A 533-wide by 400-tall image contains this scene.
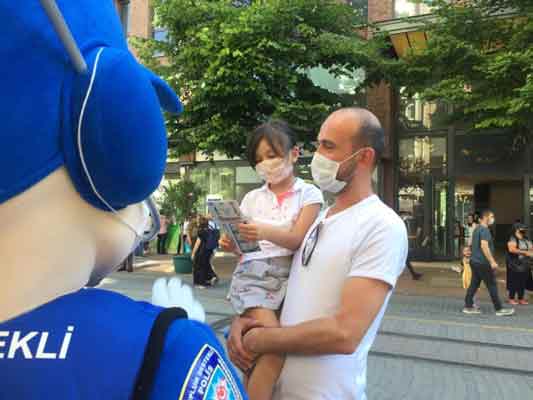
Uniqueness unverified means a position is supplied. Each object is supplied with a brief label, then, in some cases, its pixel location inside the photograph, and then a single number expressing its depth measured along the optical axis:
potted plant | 14.82
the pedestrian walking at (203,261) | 10.79
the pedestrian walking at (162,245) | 17.98
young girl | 1.91
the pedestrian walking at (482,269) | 8.34
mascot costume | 0.87
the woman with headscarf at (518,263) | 9.06
